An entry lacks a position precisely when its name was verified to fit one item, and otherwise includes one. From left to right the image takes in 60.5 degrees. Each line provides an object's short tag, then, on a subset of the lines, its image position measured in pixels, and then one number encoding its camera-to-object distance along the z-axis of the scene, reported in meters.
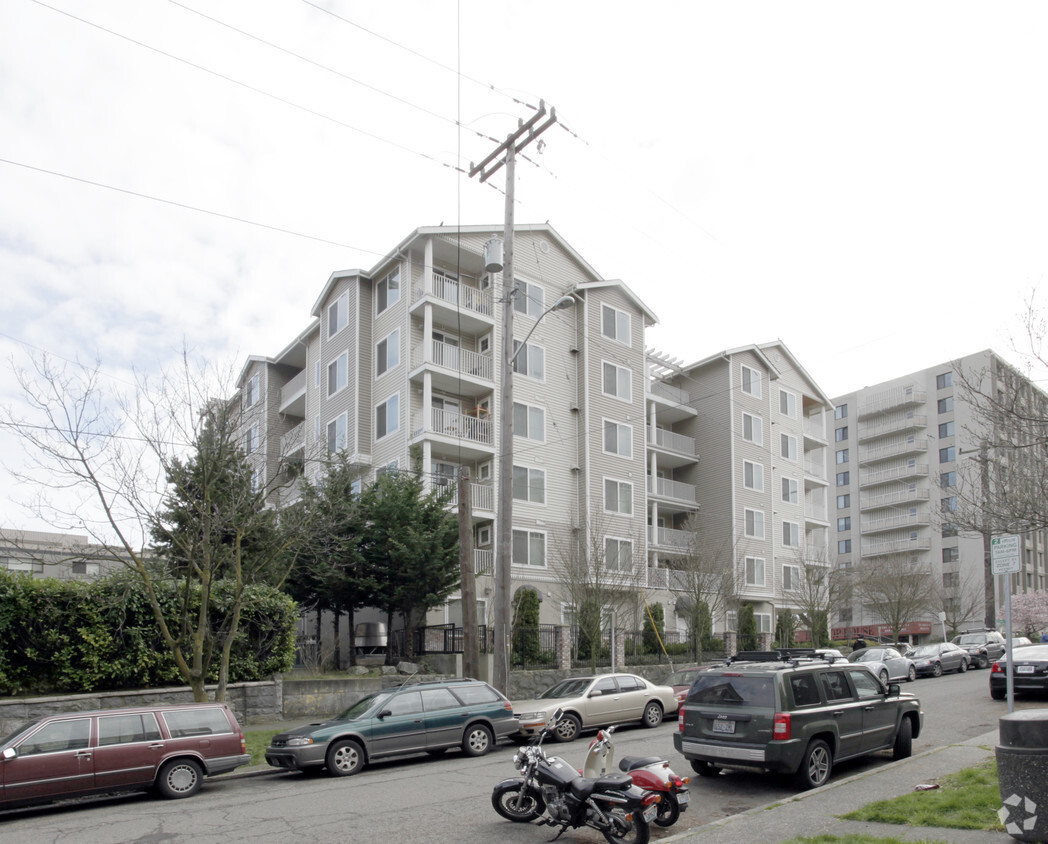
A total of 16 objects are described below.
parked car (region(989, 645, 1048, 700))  20.70
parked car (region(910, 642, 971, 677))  32.28
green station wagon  14.23
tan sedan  17.59
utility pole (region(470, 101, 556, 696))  19.61
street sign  12.82
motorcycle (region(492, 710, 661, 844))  8.50
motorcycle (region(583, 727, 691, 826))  9.03
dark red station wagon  11.98
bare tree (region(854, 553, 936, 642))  50.66
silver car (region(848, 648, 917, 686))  28.47
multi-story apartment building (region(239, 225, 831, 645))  32.49
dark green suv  10.99
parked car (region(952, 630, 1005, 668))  35.88
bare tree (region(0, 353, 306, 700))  16.83
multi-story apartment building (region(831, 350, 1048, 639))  69.19
